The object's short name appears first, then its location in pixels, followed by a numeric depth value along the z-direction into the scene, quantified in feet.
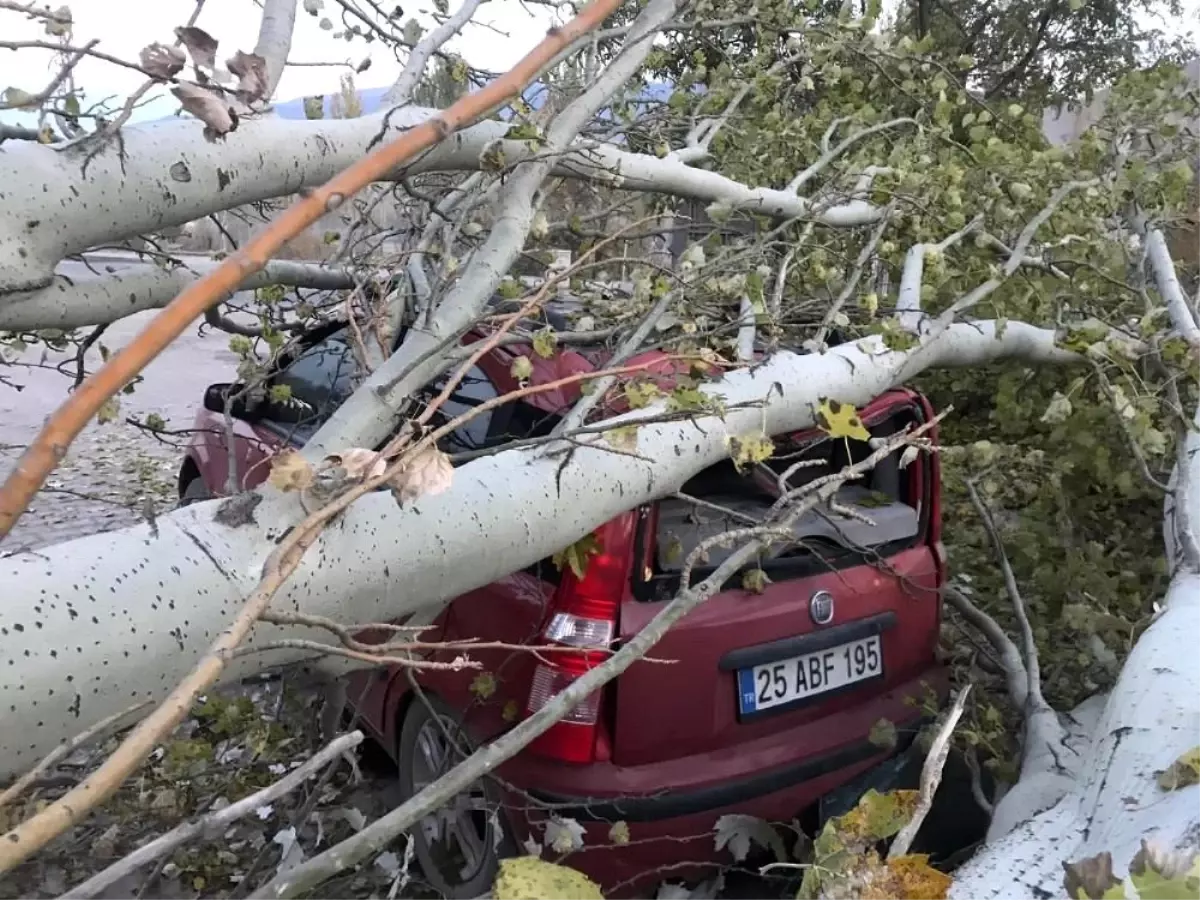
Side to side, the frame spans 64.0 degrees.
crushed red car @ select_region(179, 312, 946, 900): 8.24
